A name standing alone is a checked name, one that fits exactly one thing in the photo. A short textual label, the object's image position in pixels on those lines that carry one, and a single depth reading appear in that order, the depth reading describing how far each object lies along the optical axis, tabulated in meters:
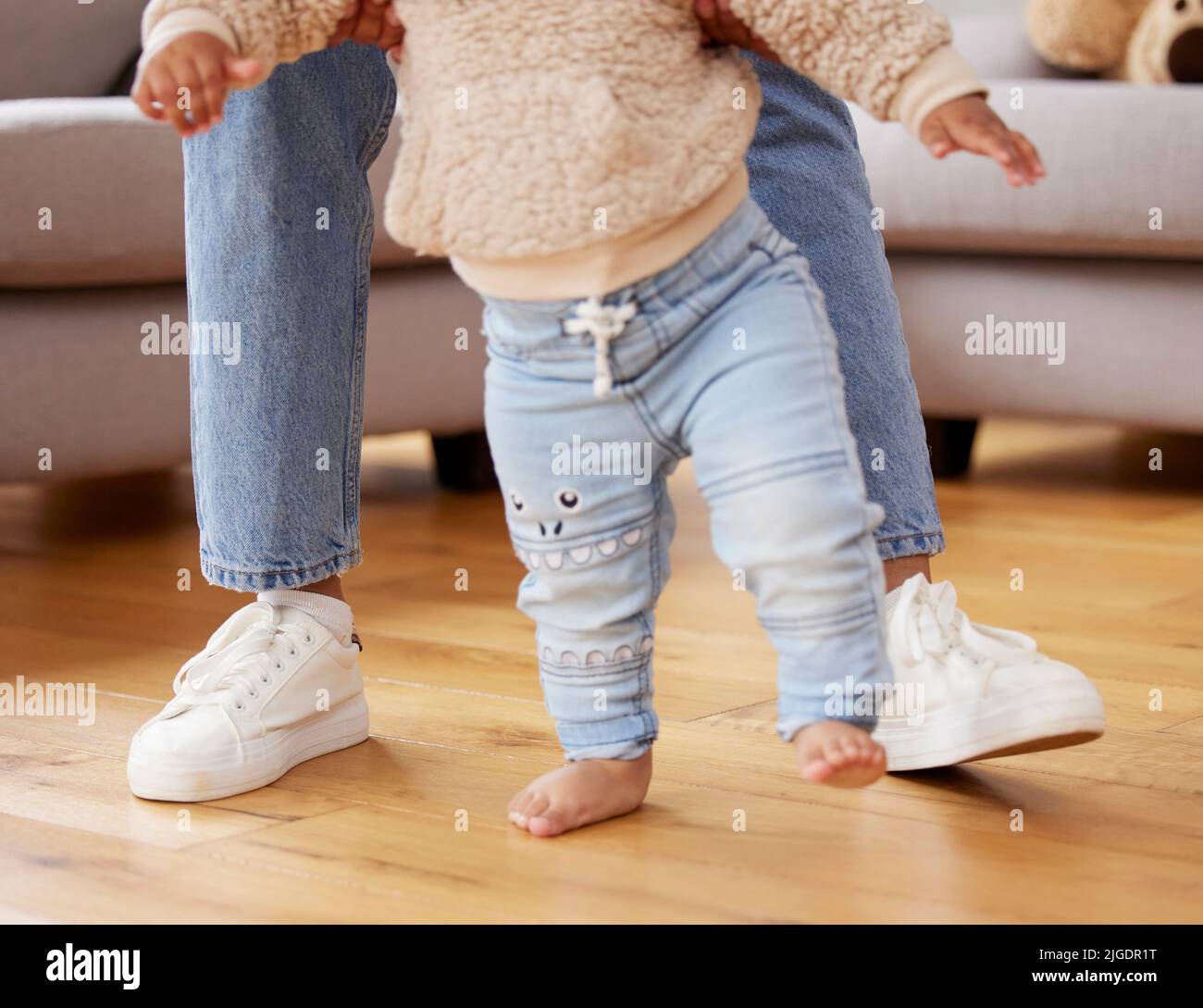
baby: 2.54
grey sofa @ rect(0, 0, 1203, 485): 3.66
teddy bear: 4.68
